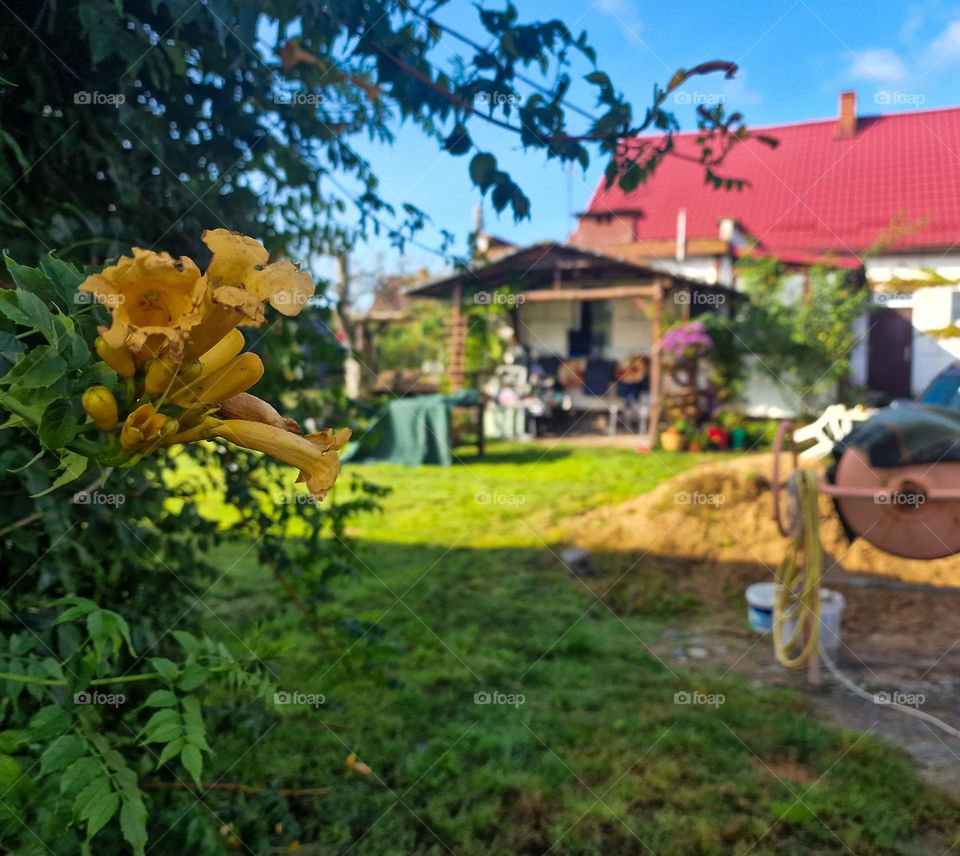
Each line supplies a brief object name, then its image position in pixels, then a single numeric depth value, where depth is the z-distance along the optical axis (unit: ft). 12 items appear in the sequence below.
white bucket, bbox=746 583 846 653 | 12.25
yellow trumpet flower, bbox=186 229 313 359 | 1.69
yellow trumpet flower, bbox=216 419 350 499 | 1.86
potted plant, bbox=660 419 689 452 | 33.27
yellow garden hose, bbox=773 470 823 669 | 11.22
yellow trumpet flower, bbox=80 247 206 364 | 1.60
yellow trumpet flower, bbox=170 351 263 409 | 1.80
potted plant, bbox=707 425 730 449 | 32.73
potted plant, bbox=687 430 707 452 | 32.86
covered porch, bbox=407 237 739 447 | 35.24
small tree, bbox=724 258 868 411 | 33.19
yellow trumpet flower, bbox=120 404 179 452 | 1.67
